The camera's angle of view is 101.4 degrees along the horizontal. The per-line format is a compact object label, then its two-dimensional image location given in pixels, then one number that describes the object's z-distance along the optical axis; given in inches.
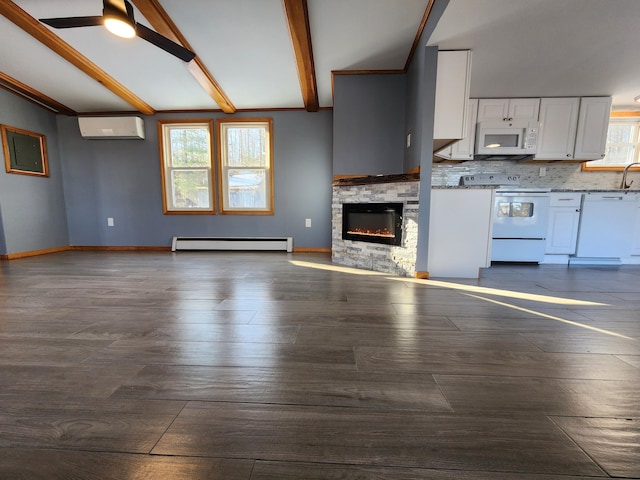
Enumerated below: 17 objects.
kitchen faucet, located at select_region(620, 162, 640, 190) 139.8
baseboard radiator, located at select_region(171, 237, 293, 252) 159.2
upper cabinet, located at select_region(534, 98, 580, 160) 132.5
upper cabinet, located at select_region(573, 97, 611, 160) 130.8
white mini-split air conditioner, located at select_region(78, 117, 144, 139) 150.6
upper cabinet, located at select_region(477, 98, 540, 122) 132.9
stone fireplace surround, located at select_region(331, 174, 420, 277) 99.7
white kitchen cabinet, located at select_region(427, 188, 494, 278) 95.9
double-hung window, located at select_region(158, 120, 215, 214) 157.8
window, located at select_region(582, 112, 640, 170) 146.9
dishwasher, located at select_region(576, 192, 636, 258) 123.2
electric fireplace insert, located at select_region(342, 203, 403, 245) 106.8
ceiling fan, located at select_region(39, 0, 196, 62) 68.4
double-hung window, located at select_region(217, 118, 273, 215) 156.3
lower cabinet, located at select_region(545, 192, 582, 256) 125.7
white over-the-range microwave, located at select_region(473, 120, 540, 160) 131.6
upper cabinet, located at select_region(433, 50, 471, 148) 92.4
